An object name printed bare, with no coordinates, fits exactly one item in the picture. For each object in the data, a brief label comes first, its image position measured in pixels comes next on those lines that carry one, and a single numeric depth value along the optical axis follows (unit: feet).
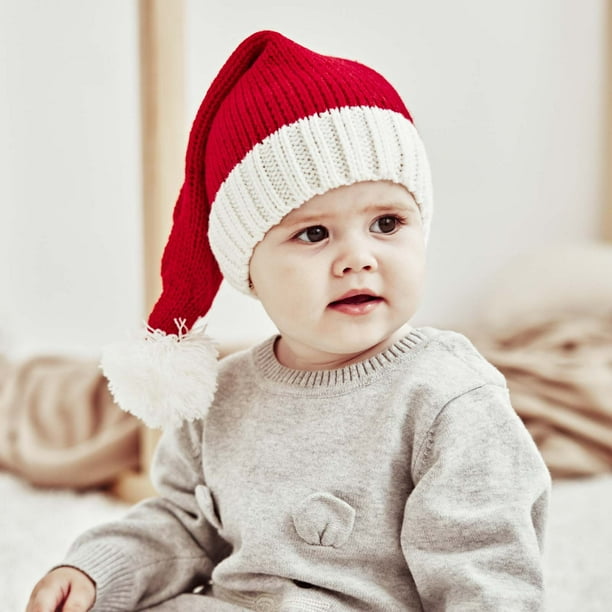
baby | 2.46
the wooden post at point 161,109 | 5.08
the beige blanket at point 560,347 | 5.83
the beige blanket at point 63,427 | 5.82
